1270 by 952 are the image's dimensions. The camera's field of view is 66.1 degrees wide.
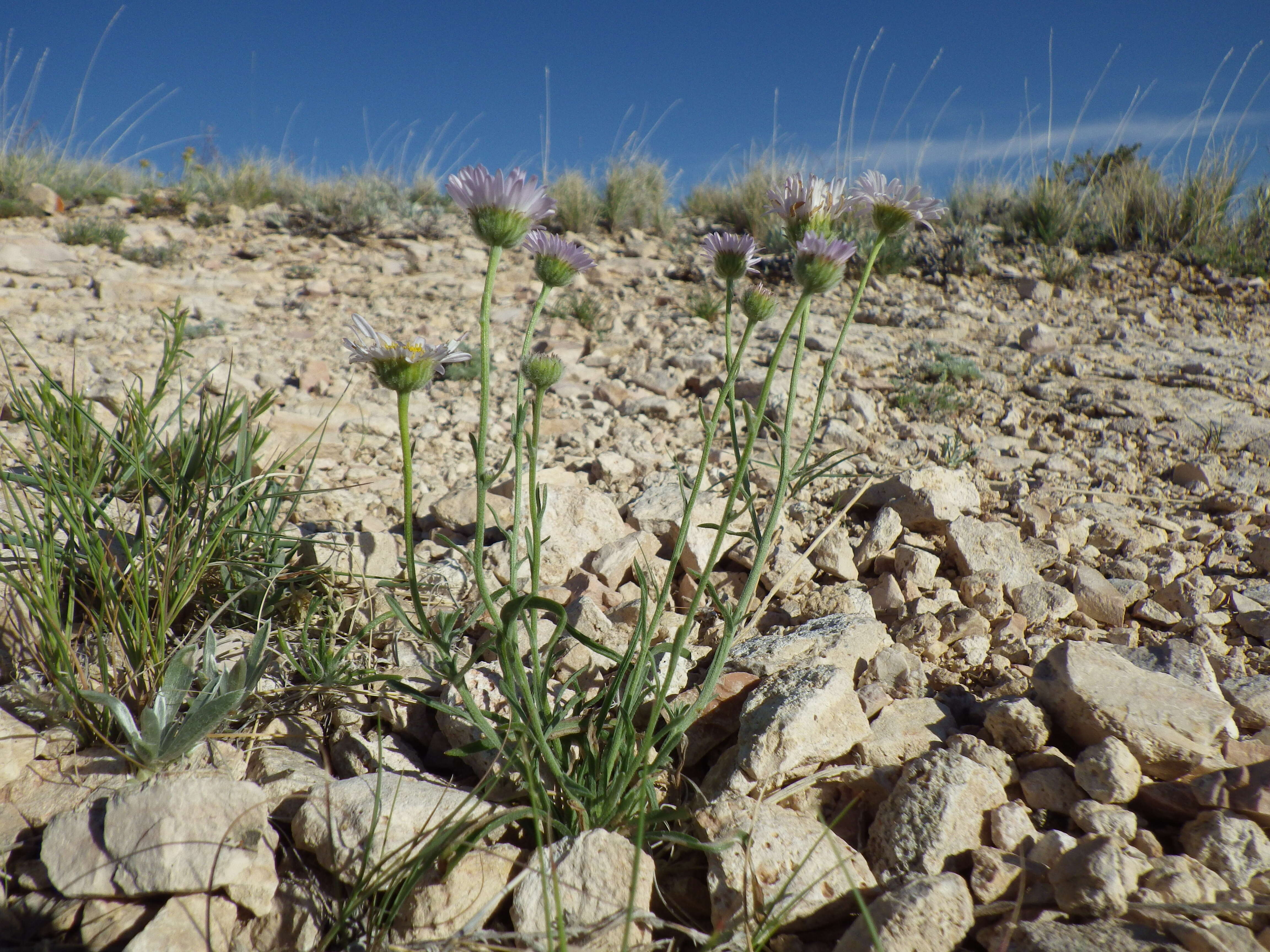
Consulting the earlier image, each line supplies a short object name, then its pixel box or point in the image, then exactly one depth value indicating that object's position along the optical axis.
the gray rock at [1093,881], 0.23
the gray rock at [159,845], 0.24
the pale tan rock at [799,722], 0.28
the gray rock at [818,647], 0.33
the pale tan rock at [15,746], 0.27
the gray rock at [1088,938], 0.22
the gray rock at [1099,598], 0.37
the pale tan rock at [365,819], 0.25
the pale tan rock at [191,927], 0.23
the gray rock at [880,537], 0.42
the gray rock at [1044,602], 0.38
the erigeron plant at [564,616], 0.25
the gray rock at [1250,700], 0.30
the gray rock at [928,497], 0.43
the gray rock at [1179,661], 0.31
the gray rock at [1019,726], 0.29
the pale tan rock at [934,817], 0.26
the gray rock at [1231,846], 0.24
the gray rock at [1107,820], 0.26
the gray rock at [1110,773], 0.27
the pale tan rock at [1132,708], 0.27
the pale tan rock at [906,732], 0.30
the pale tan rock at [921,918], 0.23
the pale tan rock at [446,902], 0.24
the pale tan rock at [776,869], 0.25
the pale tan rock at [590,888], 0.24
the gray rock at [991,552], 0.40
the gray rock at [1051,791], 0.28
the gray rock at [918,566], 0.39
